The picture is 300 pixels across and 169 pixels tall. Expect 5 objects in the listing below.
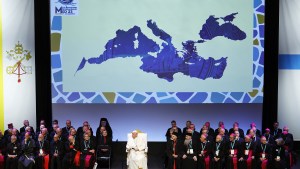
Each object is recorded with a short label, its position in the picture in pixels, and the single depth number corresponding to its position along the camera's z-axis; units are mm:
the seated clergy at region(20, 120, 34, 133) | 12102
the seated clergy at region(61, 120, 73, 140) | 11212
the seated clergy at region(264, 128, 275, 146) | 11128
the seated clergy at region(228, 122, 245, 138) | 11510
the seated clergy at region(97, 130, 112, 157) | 11047
